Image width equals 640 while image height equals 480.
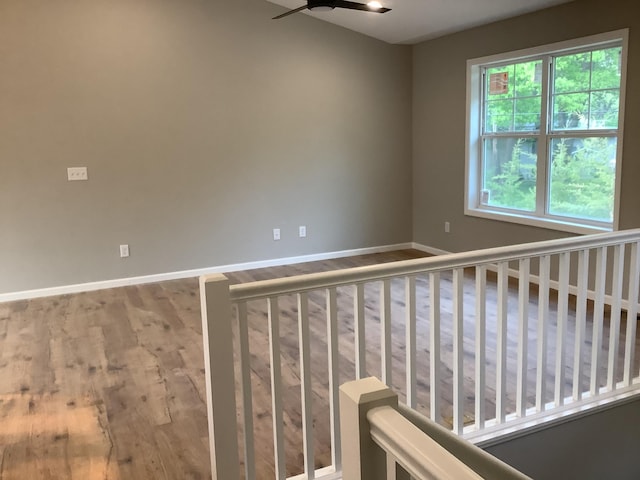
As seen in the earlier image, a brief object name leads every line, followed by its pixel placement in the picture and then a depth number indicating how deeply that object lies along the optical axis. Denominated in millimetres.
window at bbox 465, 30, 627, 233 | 4551
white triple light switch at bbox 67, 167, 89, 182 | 5285
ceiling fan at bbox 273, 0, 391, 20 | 3871
